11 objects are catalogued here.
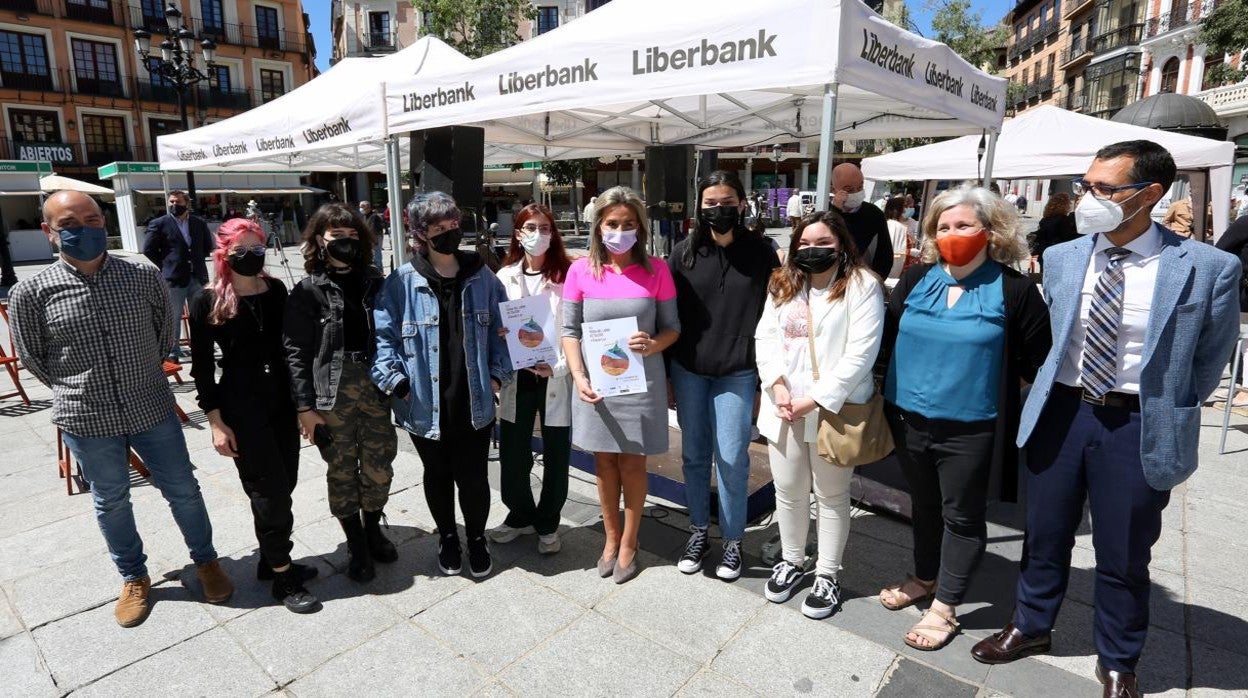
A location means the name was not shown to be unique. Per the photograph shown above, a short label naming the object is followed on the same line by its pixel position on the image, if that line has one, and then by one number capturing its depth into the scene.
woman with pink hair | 2.82
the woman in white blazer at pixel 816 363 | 2.73
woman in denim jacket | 2.98
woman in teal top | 2.51
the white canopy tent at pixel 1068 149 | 7.84
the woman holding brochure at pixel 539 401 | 3.40
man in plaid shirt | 2.72
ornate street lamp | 12.95
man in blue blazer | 2.17
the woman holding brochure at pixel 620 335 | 2.98
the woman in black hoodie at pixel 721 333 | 3.00
